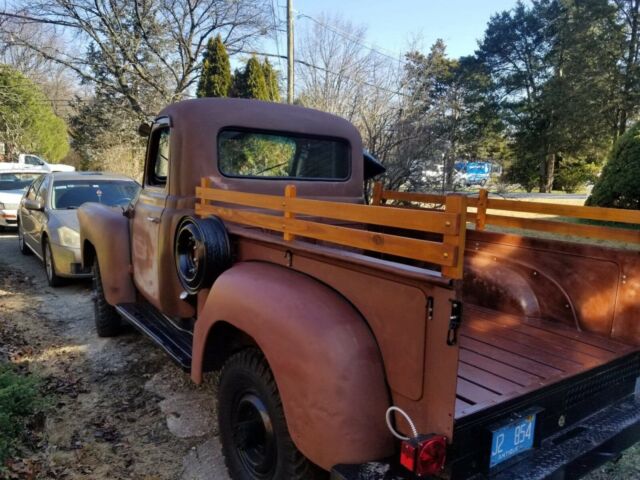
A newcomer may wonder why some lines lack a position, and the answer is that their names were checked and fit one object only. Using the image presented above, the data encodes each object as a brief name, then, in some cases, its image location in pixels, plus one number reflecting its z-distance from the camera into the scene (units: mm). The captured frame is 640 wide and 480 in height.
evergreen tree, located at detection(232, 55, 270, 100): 19547
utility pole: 13513
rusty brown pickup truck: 1689
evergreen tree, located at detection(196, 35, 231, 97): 19906
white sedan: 10727
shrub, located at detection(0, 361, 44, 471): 2697
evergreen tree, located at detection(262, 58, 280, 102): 20438
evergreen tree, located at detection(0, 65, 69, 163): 22875
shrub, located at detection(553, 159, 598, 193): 28062
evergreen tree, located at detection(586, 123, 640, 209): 10805
